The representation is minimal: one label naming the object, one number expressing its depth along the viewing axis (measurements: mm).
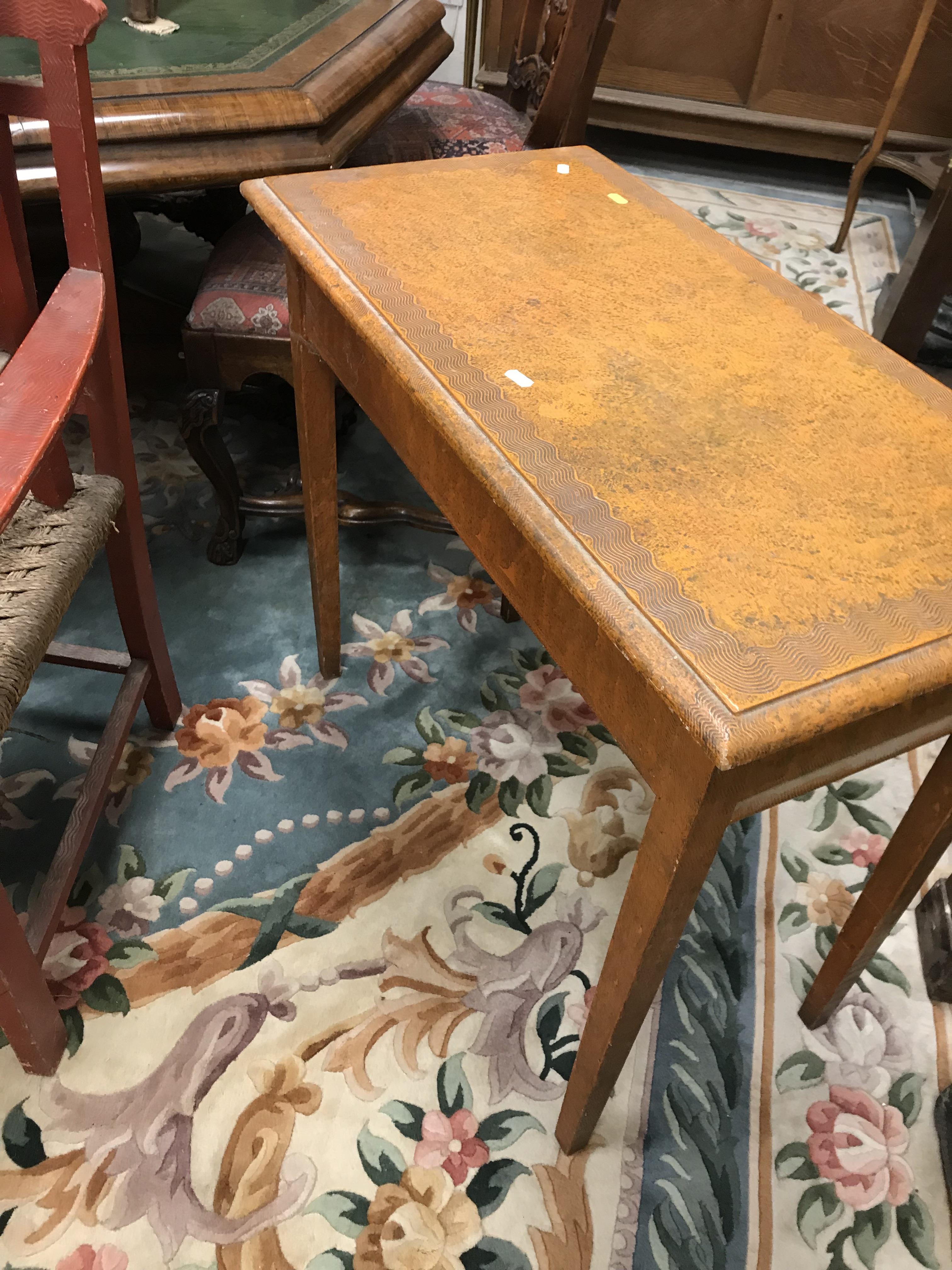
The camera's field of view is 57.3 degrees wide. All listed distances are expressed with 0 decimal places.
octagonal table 1147
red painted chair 749
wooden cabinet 2795
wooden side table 537
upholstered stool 1346
